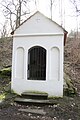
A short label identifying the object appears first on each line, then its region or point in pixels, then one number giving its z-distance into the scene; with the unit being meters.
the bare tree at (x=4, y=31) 8.68
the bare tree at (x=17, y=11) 8.08
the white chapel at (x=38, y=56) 3.58
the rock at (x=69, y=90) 3.73
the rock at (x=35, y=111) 2.78
